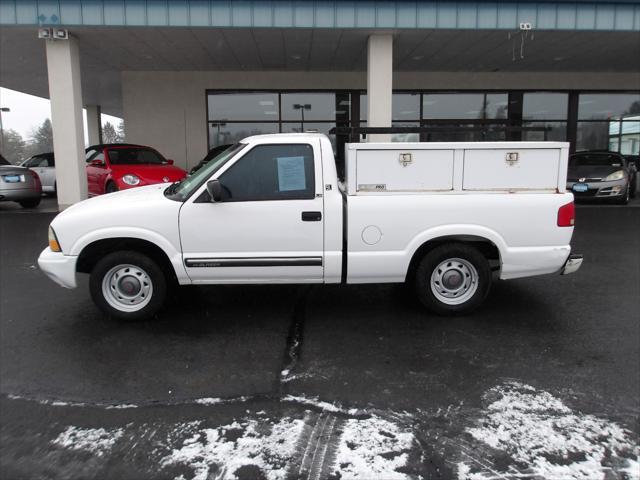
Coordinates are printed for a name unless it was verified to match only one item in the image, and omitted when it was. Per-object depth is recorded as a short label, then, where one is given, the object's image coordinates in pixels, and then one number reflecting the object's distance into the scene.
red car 12.32
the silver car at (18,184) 12.95
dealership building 11.49
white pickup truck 4.81
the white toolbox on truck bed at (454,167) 4.87
